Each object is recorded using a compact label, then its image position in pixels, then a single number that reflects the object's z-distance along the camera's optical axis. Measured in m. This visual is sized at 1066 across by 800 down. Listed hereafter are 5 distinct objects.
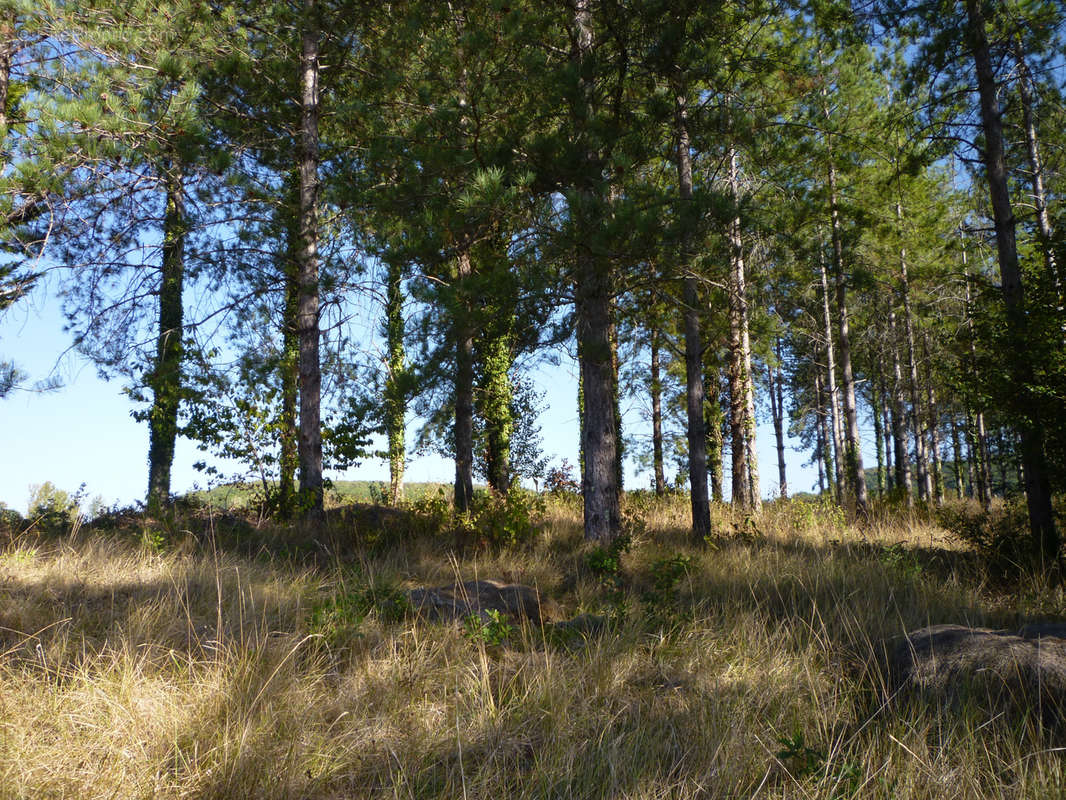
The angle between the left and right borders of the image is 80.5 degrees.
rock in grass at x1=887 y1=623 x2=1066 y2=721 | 3.38
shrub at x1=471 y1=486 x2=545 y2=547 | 8.65
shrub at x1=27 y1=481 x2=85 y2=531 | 8.91
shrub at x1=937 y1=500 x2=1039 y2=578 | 7.11
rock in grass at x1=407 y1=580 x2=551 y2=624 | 5.05
